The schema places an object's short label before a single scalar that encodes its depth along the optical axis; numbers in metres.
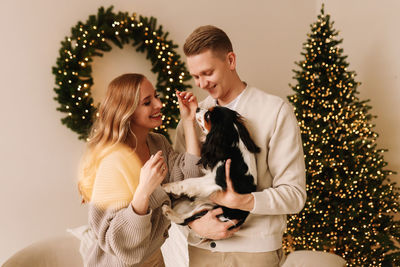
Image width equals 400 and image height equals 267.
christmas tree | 2.74
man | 1.52
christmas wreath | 2.94
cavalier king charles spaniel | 1.50
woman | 1.40
